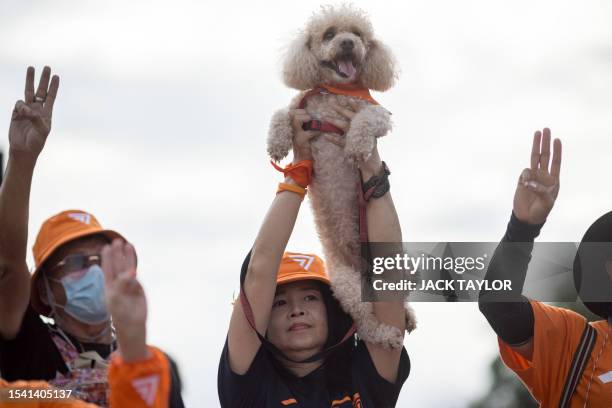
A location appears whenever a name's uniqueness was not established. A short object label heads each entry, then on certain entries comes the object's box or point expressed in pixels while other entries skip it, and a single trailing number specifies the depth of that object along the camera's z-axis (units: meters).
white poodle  4.79
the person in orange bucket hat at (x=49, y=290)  3.97
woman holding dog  4.63
